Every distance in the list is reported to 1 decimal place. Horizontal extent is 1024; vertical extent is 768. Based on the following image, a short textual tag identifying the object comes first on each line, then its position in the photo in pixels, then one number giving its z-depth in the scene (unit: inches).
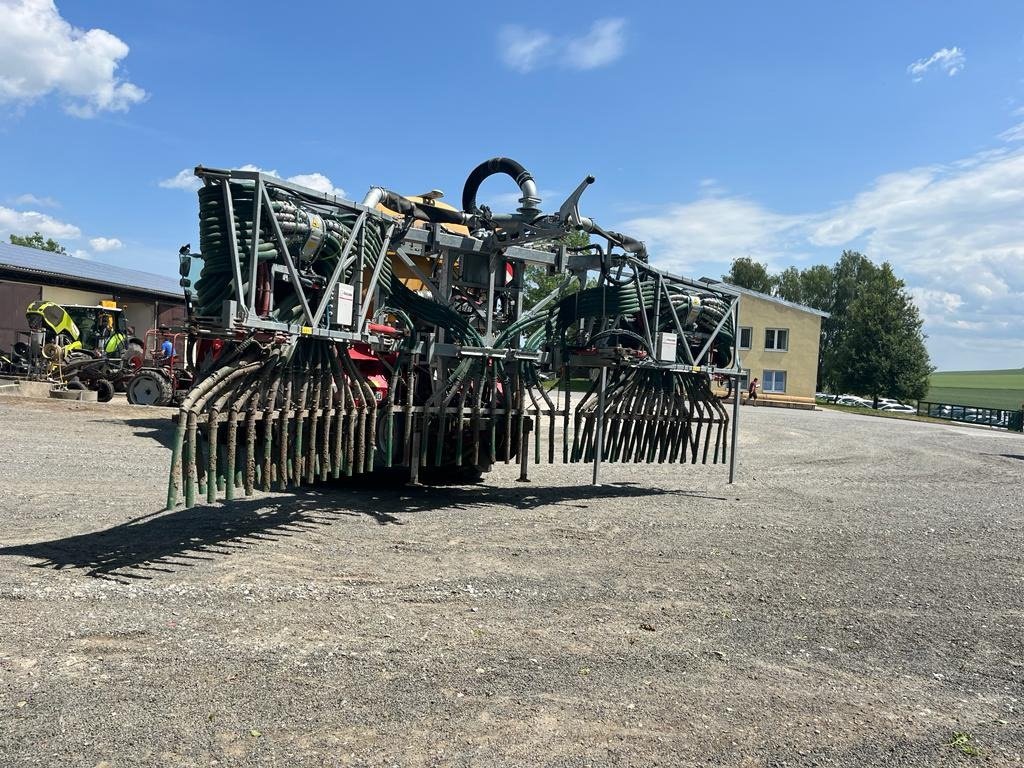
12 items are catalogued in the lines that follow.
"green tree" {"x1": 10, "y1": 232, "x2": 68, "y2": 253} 2886.3
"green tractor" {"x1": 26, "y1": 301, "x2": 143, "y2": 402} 808.3
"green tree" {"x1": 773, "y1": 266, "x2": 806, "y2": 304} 2694.4
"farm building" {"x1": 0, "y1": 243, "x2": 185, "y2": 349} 1133.1
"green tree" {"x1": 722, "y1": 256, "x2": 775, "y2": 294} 2573.8
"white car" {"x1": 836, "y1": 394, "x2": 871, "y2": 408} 2048.0
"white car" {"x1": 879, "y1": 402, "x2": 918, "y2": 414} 1877.1
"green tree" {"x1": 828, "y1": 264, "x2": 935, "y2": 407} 2049.7
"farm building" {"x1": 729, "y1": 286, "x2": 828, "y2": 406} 1701.5
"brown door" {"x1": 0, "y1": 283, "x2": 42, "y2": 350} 1126.4
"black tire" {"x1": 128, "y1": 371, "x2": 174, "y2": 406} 741.9
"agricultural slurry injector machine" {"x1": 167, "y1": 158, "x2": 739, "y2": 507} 241.1
